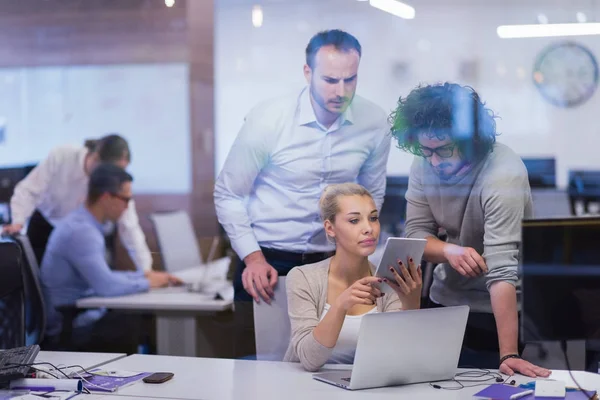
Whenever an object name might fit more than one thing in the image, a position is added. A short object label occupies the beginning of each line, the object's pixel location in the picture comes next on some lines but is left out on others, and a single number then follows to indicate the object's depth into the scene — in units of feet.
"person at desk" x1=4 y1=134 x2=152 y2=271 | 15.62
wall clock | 11.61
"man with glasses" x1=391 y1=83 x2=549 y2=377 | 10.03
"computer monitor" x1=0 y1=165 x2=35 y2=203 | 15.47
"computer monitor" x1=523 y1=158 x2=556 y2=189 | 11.39
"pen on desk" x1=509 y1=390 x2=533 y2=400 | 7.21
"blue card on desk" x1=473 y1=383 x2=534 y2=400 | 7.29
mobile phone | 8.17
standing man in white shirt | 11.68
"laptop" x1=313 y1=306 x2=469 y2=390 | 7.64
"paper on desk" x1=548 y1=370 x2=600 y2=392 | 7.73
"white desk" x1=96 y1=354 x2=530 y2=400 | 7.58
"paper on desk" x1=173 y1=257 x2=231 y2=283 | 15.88
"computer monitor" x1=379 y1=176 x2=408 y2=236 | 11.55
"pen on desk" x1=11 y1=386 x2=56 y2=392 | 7.88
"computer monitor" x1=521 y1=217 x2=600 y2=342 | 7.18
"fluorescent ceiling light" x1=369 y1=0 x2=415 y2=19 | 12.21
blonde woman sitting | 8.35
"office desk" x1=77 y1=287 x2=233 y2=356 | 13.84
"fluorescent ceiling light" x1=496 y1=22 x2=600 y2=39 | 11.43
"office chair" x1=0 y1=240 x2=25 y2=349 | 11.09
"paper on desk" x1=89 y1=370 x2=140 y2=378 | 8.42
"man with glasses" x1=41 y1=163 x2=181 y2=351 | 14.62
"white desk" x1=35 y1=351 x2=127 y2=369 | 9.16
